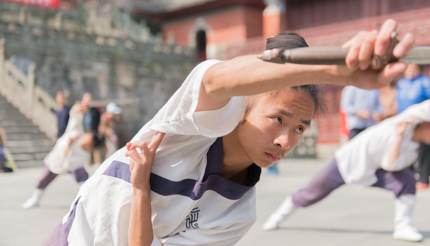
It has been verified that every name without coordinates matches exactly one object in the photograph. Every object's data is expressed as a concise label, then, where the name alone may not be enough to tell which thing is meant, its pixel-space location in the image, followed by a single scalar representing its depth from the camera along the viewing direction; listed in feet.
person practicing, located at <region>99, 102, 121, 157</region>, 32.63
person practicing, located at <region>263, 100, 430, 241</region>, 11.01
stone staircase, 27.30
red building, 43.09
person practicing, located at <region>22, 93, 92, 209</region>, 14.74
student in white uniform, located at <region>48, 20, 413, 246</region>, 4.06
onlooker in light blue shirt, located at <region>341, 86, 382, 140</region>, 17.26
